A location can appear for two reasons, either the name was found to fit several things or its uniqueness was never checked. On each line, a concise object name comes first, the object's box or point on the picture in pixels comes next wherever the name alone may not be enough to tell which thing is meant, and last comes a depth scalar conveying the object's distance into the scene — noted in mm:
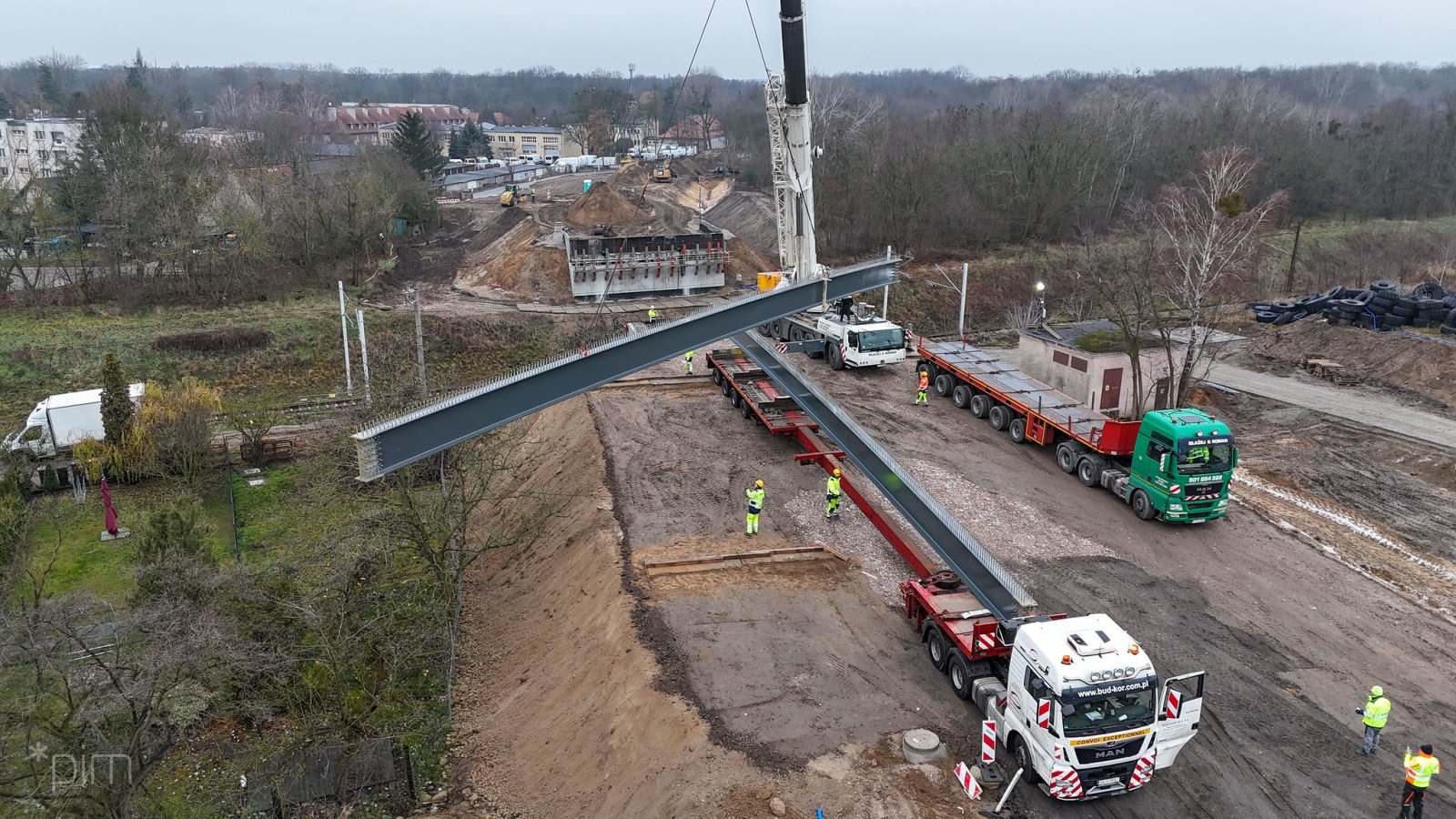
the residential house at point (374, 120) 124656
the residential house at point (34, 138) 88750
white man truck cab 10852
